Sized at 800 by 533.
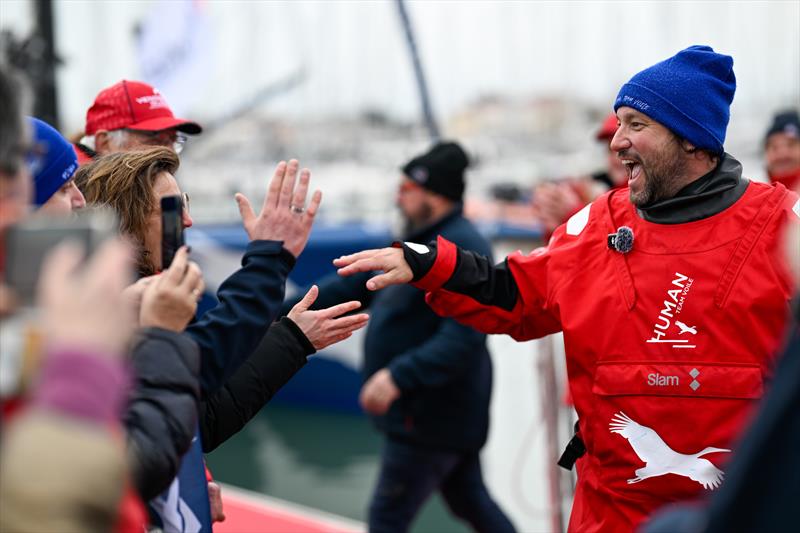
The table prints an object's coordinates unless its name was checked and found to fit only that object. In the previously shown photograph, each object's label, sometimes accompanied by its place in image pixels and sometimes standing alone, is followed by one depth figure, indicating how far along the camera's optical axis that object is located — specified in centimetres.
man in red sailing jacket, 220
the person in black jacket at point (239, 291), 184
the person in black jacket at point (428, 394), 399
